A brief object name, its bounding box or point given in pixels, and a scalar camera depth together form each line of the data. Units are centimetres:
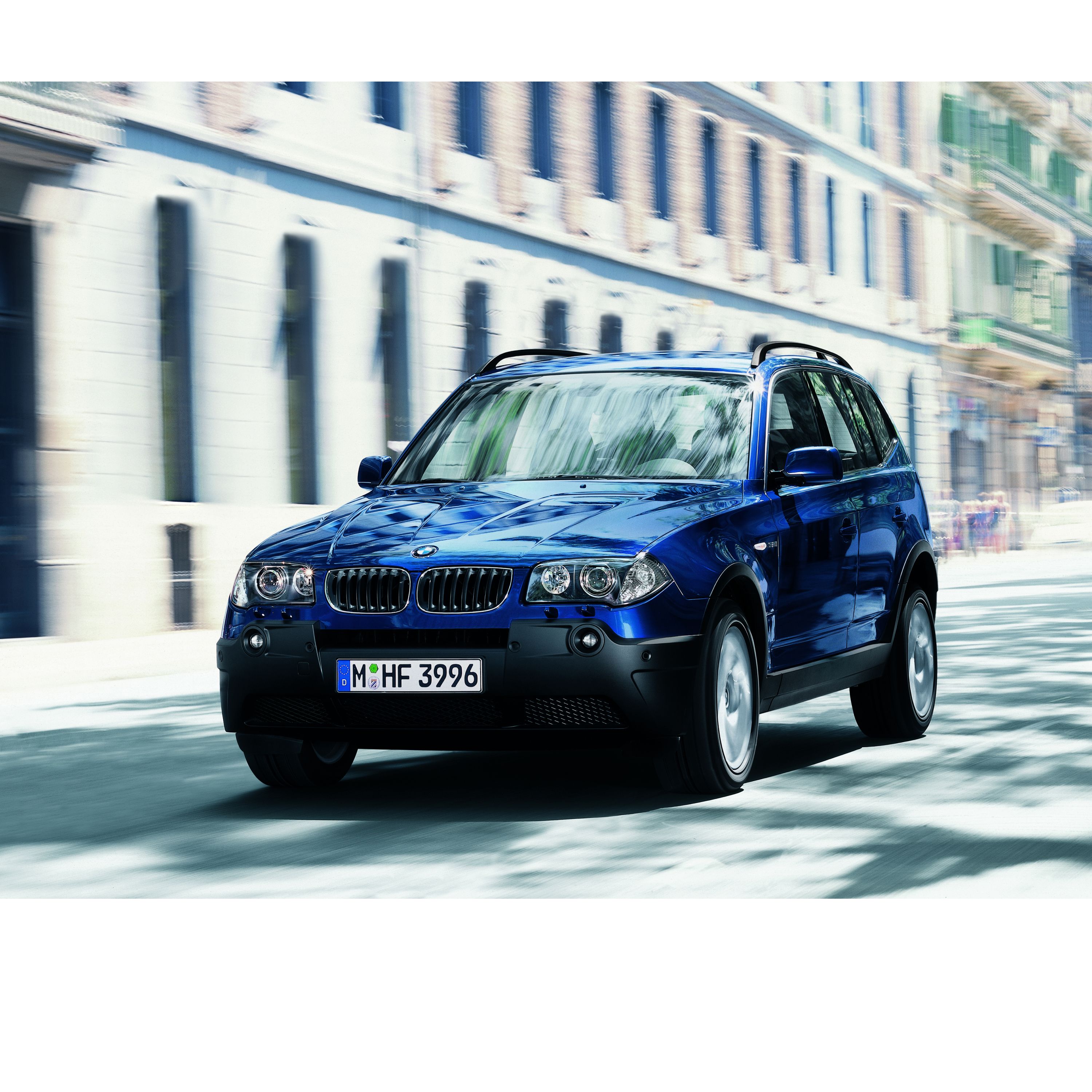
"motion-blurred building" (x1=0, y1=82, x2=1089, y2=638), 1812
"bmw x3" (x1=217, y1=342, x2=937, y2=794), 695
